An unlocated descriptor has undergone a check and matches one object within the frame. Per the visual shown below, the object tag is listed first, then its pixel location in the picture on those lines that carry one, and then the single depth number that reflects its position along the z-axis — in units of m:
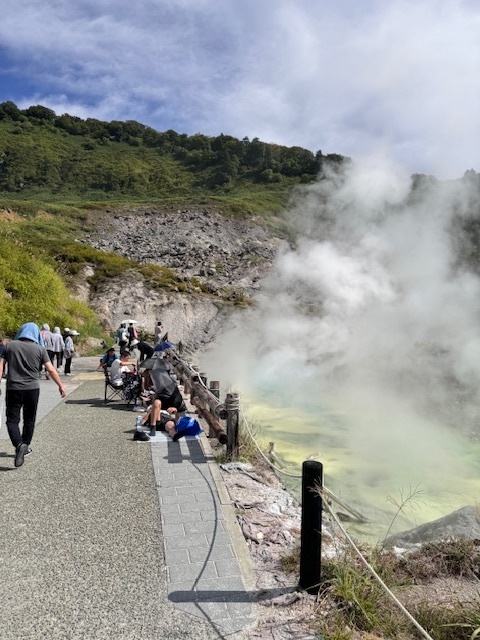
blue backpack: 7.15
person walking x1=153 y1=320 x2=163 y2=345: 20.66
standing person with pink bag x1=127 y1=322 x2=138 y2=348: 17.07
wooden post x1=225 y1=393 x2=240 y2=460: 6.24
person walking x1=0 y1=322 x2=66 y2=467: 5.45
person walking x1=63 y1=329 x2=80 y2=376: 13.49
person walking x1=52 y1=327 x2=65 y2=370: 13.55
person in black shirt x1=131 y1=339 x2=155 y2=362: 10.21
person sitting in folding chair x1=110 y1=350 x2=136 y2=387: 9.47
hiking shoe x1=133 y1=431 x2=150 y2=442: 6.94
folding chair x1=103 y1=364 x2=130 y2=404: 9.44
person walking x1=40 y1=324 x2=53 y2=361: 13.28
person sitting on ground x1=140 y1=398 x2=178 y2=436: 7.24
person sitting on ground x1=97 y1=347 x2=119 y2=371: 10.01
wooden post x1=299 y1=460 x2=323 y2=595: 3.37
